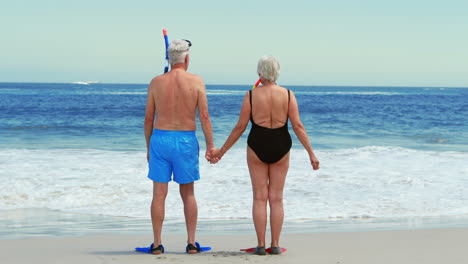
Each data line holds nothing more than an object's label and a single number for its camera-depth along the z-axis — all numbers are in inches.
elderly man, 333.1
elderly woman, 332.5
